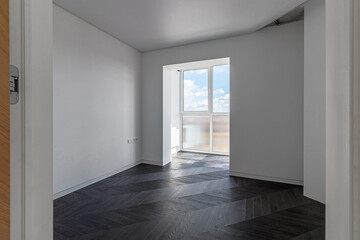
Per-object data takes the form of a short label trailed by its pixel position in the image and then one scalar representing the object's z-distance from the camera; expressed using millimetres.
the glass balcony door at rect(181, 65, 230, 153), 5737
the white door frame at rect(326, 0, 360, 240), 501
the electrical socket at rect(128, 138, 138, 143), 4373
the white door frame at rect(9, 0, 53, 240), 507
